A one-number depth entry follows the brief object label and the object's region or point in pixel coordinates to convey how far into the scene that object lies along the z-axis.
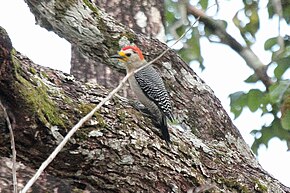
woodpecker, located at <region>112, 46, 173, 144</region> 6.62
